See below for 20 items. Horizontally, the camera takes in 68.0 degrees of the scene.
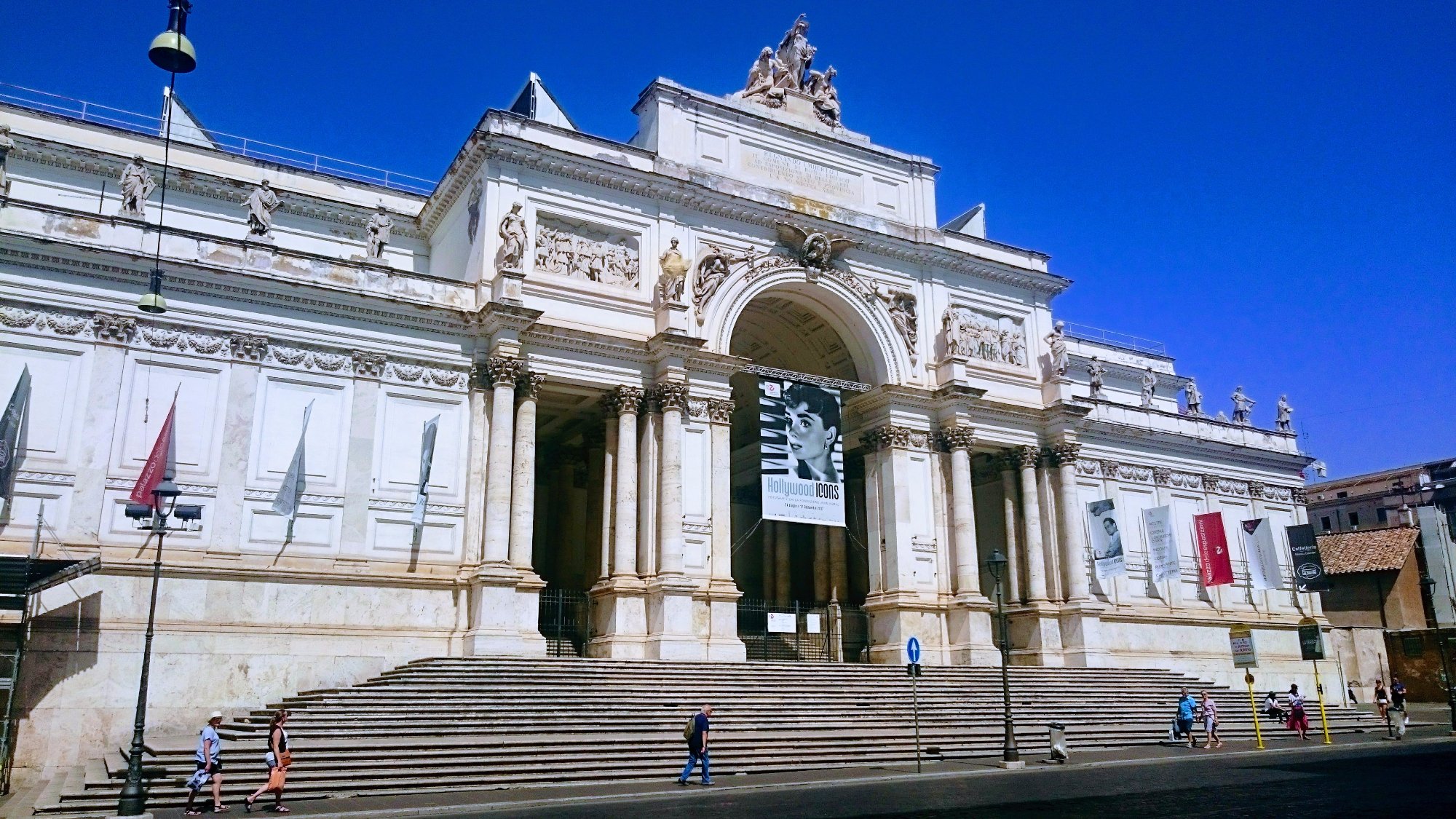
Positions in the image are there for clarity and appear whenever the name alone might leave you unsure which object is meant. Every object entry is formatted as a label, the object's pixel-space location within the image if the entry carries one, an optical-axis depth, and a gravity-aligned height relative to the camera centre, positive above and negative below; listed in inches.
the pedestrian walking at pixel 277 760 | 645.9 -45.6
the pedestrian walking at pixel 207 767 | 647.8 -49.7
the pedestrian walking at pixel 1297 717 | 1208.2 -44.8
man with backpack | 769.6 -41.4
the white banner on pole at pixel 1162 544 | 1498.5 +181.7
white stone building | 944.9 +289.4
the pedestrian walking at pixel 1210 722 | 1097.4 -44.9
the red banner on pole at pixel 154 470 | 918.4 +177.4
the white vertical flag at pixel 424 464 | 1043.3 +206.7
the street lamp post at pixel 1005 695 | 896.3 -14.4
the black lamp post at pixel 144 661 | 610.9 +13.7
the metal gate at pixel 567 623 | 1205.1 +65.7
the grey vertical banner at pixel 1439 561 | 1781.5 +197.1
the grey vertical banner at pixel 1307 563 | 1588.3 +163.2
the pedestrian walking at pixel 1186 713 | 1087.6 -35.8
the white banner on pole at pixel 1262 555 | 1626.5 +178.2
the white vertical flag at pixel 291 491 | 989.8 +170.7
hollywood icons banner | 1243.2 +256.9
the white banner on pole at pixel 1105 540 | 1449.3 +181.6
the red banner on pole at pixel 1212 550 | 1555.1 +180.1
